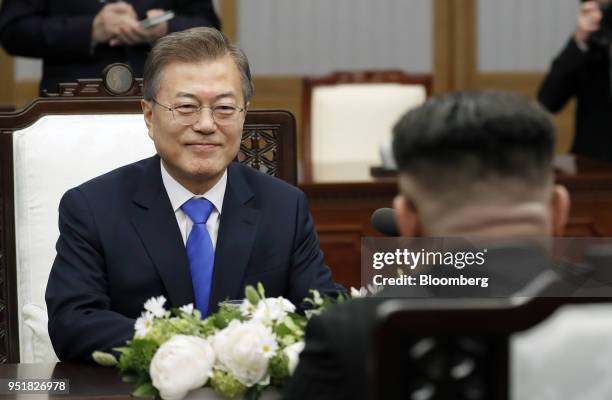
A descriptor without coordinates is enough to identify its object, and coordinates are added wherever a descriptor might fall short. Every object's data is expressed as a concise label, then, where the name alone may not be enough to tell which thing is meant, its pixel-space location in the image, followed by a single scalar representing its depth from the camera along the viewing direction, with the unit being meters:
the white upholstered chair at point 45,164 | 5.48
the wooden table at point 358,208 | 8.96
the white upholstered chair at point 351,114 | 10.69
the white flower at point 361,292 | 3.03
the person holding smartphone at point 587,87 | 9.98
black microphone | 3.04
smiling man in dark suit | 4.65
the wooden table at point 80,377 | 3.65
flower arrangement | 3.23
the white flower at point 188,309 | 3.45
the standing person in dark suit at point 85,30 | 8.23
